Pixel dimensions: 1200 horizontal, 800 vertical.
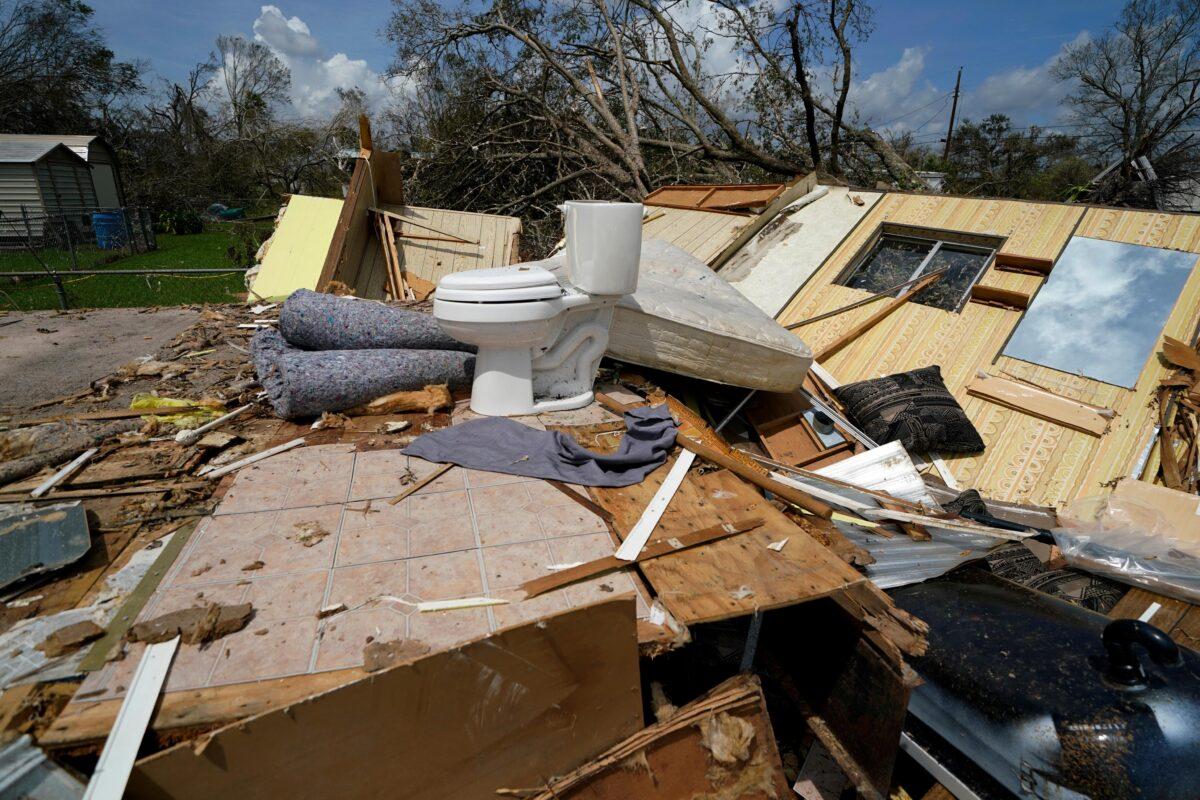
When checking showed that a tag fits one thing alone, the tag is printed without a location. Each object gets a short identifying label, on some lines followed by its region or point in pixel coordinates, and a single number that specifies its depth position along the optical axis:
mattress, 3.14
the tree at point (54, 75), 19.97
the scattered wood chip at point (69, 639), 1.37
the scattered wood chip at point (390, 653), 1.37
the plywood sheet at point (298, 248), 5.53
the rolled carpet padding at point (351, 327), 3.14
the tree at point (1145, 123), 9.05
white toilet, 2.64
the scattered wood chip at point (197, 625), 1.43
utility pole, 22.02
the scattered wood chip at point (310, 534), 1.85
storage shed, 15.49
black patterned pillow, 3.59
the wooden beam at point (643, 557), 1.70
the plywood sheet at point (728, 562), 1.71
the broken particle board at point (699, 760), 1.58
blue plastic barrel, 13.59
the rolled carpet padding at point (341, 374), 2.74
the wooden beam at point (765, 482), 2.35
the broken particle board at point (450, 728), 1.23
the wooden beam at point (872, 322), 4.51
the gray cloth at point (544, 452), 2.36
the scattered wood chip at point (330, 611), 1.54
